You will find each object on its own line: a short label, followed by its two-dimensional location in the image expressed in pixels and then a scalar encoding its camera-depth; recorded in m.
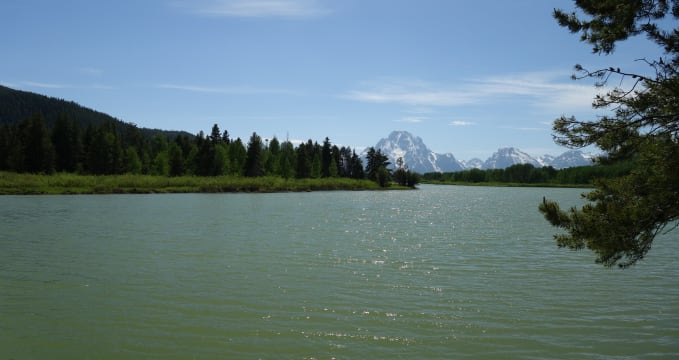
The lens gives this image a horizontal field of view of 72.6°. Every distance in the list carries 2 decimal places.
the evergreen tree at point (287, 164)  137.88
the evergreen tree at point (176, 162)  118.50
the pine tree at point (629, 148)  10.12
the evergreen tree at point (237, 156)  128.75
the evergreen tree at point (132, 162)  114.38
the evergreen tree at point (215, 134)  141.76
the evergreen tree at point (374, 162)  172.38
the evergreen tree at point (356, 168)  168.51
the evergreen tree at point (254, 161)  133.75
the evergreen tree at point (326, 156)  159.75
